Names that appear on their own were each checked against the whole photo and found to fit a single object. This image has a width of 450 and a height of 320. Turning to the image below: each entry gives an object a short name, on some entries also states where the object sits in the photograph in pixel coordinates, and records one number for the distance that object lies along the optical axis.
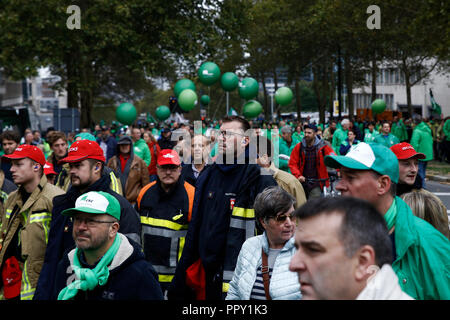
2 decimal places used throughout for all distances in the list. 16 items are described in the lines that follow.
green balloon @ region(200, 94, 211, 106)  28.60
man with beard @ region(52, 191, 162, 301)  3.70
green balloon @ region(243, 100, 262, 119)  16.08
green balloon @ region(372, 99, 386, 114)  34.14
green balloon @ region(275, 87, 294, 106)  17.36
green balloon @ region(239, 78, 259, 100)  15.59
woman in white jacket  3.74
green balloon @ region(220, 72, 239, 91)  16.76
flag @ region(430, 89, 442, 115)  32.19
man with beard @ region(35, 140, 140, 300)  4.74
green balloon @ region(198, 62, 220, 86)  17.44
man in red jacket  10.49
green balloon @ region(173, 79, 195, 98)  19.61
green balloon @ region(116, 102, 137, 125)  18.80
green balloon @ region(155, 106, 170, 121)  25.65
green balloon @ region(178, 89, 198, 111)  18.34
